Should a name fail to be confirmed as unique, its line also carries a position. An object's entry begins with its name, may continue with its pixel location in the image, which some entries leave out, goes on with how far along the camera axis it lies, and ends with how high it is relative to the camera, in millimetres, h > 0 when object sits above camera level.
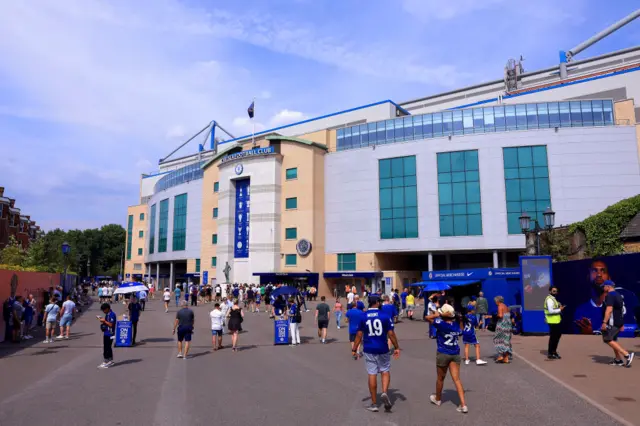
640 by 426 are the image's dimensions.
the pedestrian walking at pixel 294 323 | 16500 -1732
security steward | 12211 -1361
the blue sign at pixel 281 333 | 16547 -2074
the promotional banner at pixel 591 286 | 14734 -517
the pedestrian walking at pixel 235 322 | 15122 -1590
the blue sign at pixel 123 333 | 15703 -1951
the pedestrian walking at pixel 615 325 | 10664 -1200
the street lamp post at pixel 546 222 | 20516 +2142
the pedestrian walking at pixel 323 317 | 16984 -1589
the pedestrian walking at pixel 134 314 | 16203 -1378
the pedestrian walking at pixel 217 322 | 15134 -1550
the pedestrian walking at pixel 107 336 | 11898 -1569
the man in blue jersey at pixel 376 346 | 7684 -1191
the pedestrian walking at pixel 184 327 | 13438 -1515
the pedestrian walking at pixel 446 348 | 7824 -1247
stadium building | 44156 +9028
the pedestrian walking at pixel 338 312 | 21444 -1775
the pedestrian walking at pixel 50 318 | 16703 -1545
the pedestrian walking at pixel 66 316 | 17672 -1568
